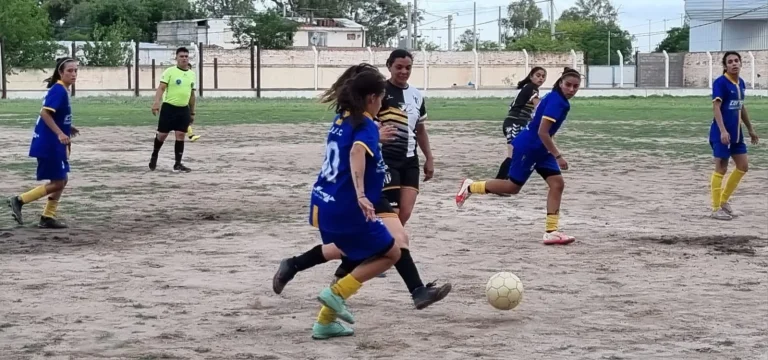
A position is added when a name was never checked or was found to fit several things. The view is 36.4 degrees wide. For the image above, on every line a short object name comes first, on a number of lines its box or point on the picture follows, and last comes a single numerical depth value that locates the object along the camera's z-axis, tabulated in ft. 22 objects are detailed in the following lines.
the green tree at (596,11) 462.60
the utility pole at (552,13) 315.99
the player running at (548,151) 32.50
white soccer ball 23.18
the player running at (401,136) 26.94
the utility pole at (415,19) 325.01
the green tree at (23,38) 210.18
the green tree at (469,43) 424.25
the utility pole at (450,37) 379.55
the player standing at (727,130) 39.91
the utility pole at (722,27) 250.16
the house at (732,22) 265.95
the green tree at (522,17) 468.34
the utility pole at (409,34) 302.17
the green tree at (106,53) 225.97
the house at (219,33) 303.07
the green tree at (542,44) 277.23
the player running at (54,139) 35.58
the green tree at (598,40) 312.11
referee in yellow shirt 55.57
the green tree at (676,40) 341.82
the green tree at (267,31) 253.24
